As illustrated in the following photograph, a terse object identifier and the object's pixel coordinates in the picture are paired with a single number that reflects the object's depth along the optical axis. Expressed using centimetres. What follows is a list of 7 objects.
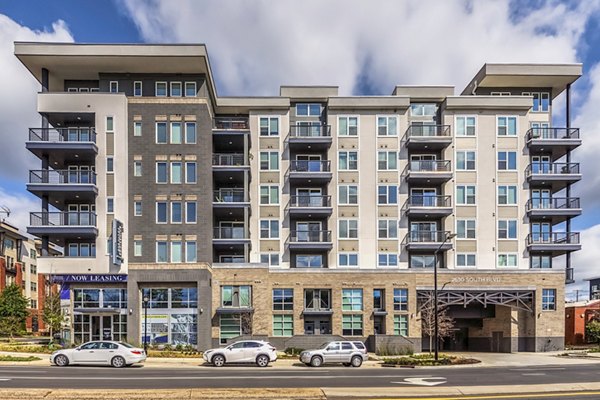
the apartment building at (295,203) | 3866
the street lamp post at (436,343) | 3070
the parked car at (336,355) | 2825
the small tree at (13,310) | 5579
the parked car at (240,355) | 2811
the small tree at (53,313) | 3559
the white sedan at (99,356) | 2641
